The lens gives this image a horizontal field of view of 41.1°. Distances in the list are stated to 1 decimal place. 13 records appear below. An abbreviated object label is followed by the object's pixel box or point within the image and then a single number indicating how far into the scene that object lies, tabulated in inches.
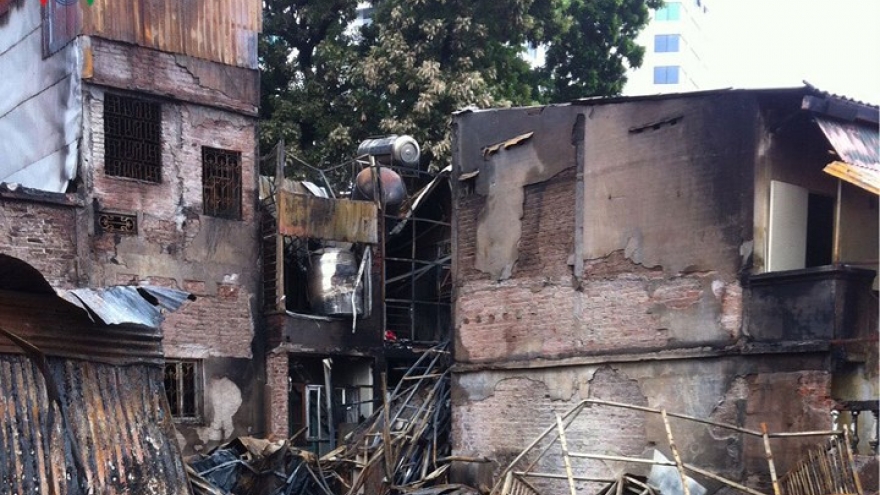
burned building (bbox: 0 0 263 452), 643.5
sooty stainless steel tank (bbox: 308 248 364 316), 733.3
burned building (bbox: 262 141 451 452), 711.1
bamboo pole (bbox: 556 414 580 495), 434.6
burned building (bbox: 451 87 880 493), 477.1
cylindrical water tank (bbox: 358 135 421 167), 779.4
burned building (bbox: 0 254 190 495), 351.6
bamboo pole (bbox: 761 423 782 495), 411.5
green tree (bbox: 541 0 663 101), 989.8
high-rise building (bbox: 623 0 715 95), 2529.5
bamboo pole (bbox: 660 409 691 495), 421.7
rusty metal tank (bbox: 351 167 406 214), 767.7
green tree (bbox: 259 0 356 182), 895.7
